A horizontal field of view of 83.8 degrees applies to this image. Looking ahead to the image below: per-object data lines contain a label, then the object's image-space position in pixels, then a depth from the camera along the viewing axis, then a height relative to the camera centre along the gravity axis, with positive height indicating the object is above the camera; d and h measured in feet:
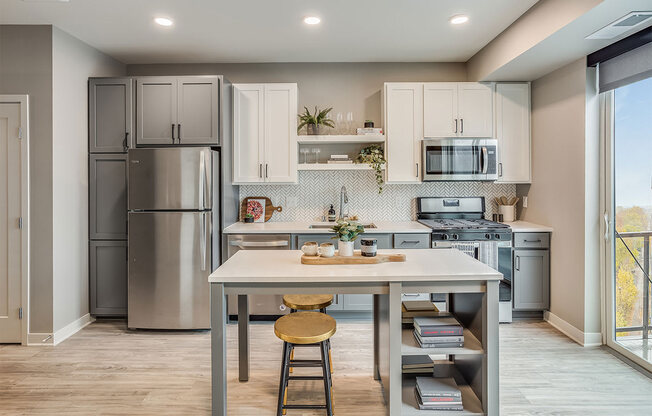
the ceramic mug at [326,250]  7.28 -0.92
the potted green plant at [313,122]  12.82 +2.93
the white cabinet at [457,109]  12.75 +3.34
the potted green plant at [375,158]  12.73 +1.63
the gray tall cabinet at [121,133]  11.76 +2.32
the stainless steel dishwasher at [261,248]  11.80 -1.43
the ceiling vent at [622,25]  7.70 +4.03
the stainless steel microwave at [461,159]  12.51 +1.55
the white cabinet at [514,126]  12.76 +2.73
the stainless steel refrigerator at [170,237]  10.94 -0.98
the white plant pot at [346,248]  7.35 -0.89
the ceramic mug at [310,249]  7.43 -0.91
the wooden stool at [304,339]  6.22 -2.30
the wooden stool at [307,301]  7.86 -2.14
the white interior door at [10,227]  10.23 -0.62
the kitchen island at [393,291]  6.20 -1.51
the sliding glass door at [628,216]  8.80 -0.33
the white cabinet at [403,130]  12.74 +2.60
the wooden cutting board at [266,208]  13.82 -0.14
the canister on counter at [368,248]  7.30 -0.88
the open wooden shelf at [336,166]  12.73 +1.34
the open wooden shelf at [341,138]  12.76 +2.33
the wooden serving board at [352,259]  7.00 -1.08
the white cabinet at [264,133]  12.64 +2.50
